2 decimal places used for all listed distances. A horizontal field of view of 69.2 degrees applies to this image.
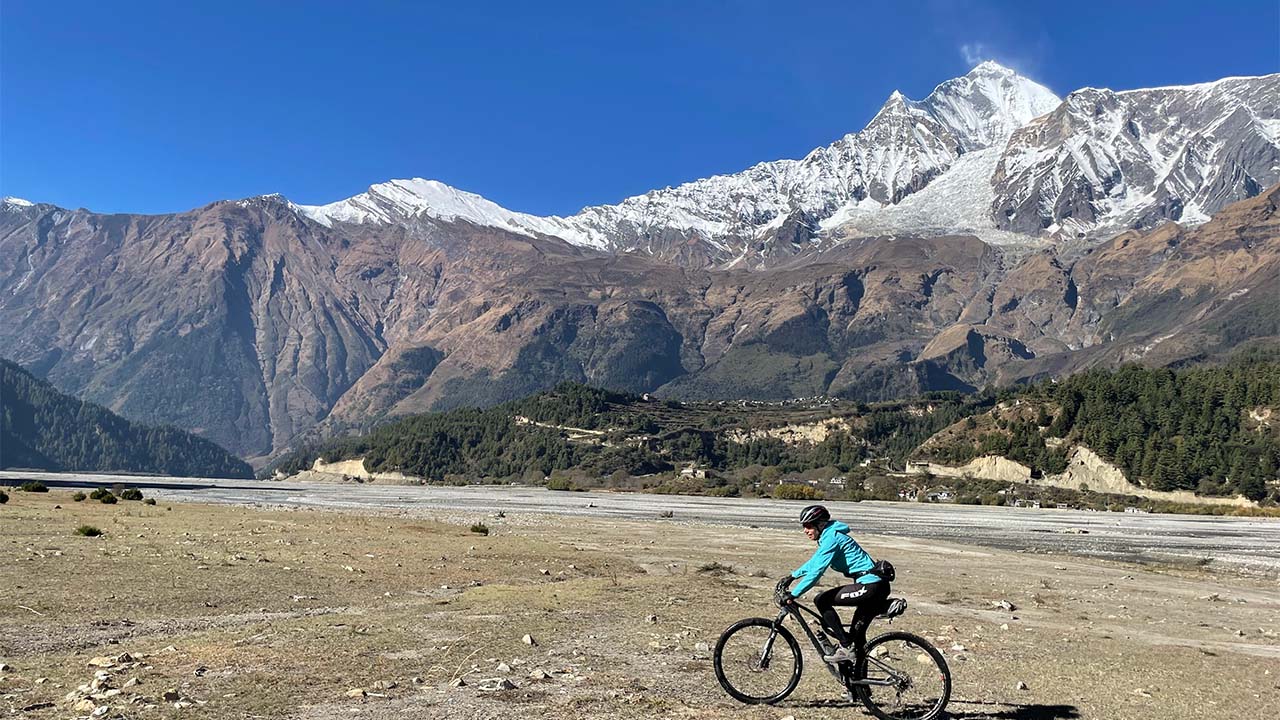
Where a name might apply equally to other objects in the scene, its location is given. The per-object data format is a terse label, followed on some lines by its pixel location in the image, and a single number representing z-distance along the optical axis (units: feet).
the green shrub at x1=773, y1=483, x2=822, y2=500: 562.66
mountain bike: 44.98
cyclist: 45.09
